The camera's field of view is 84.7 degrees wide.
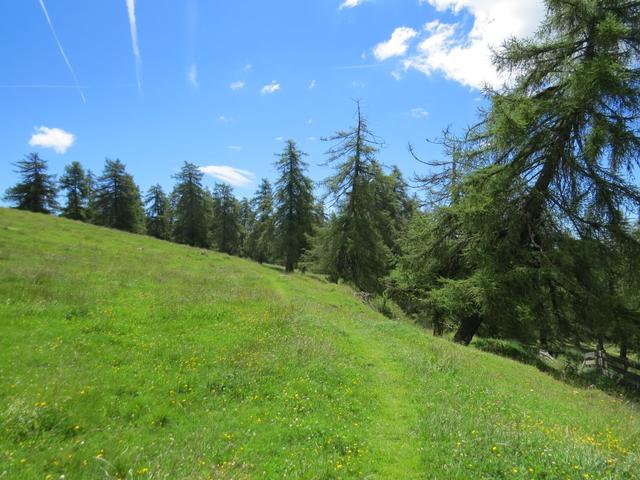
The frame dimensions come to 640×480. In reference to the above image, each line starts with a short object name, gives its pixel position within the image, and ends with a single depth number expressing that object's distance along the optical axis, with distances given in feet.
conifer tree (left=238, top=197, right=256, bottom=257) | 225.89
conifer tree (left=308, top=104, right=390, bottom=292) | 110.63
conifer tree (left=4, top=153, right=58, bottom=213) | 189.88
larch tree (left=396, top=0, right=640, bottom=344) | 43.14
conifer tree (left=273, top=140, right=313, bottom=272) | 135.54
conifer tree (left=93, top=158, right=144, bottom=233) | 193.77
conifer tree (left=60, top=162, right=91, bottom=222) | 208.34
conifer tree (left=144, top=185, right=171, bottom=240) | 244.42
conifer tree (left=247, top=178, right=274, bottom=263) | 143.74
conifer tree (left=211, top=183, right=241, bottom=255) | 225.76
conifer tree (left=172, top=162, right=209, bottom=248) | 195.52
